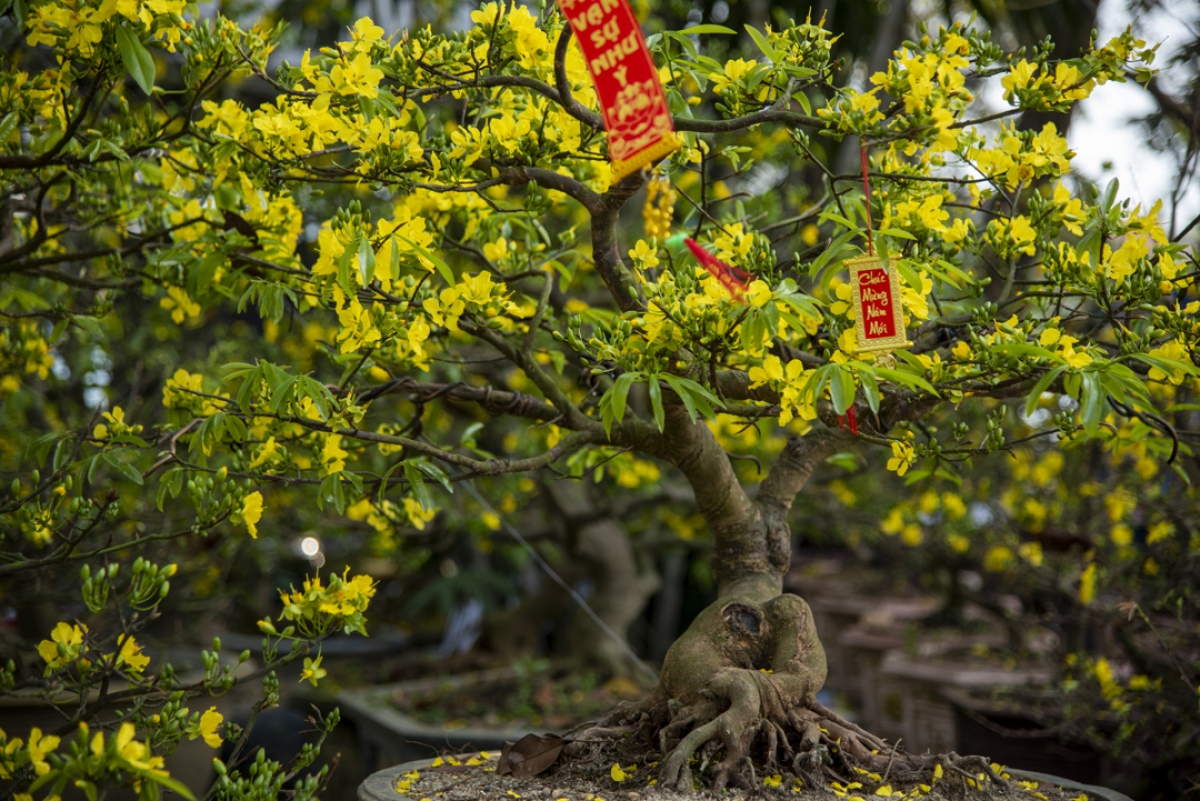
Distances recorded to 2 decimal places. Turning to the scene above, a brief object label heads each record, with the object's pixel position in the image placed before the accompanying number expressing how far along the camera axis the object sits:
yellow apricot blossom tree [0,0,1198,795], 1.47
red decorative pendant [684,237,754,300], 1.47
